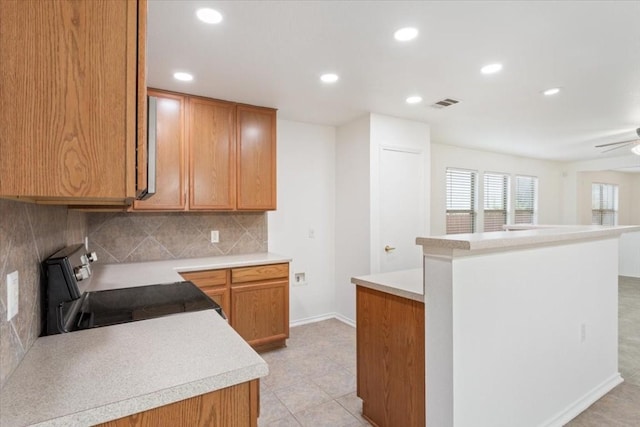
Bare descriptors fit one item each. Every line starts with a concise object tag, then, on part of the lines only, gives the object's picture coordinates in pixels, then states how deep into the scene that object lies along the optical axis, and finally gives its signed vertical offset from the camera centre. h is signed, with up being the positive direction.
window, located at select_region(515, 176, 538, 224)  6.55 +0.27
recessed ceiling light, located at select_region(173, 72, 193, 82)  2.64 +1.11
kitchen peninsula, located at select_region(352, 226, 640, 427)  1.56 -0.63
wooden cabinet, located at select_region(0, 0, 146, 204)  0.70 +0.26
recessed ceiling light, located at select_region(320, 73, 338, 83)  2.70 +1.12
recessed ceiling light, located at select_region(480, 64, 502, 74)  2.54 +1.13
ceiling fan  4.17 +0.95
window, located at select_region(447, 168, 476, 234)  5.50 +0.21
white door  3.79 +0.07
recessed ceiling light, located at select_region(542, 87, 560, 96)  3.03 +1.13
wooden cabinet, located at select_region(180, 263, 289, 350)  2.92 -0.79
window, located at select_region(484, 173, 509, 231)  5.96 +0.24
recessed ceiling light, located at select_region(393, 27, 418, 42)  2.01 +1.12
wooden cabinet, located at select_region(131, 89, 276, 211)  2.98 +0.55
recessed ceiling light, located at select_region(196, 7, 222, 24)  1.84 +1.12
